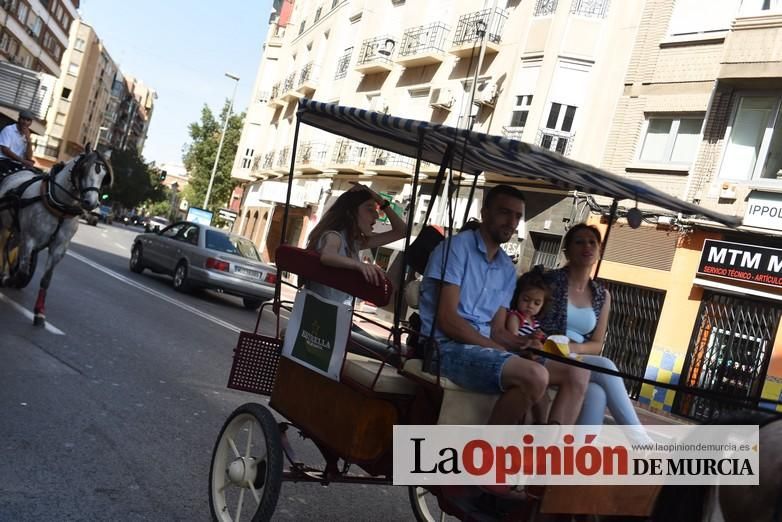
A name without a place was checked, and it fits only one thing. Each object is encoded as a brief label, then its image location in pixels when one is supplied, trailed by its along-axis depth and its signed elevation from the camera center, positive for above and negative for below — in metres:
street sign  52.47 +0.14
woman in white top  4.86 +0.14
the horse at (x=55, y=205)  9.52 -0.42
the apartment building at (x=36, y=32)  54.50 +9.27
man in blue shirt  3.81 -0.09
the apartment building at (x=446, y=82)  22.97 +6.68
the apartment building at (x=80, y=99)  93.62 +9.54
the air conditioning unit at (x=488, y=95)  26.38 +5.93
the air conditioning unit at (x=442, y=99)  28.58 +6.02
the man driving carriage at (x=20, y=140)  11.44 +0.25
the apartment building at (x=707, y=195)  16.89 +3.30
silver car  16.81 -1.01
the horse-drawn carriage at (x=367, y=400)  3.65 -0.69
